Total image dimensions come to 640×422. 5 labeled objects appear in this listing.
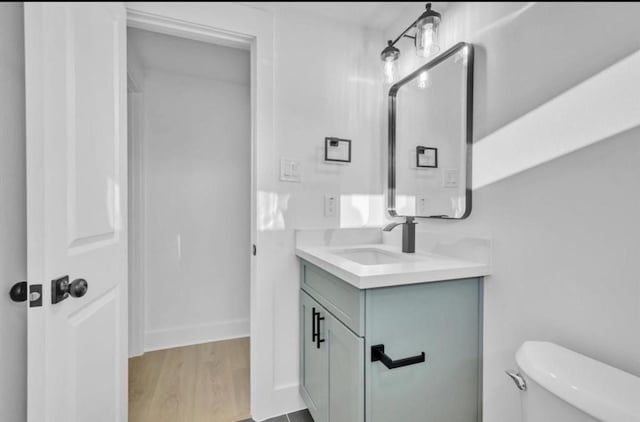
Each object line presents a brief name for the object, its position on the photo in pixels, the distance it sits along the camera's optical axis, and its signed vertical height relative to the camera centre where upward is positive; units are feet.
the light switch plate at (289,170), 4.65 +0.57
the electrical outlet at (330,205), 4.95 +0.03
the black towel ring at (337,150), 4.84 +0.94
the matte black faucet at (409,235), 4.30 -0.40
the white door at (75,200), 1.19 +0.03
